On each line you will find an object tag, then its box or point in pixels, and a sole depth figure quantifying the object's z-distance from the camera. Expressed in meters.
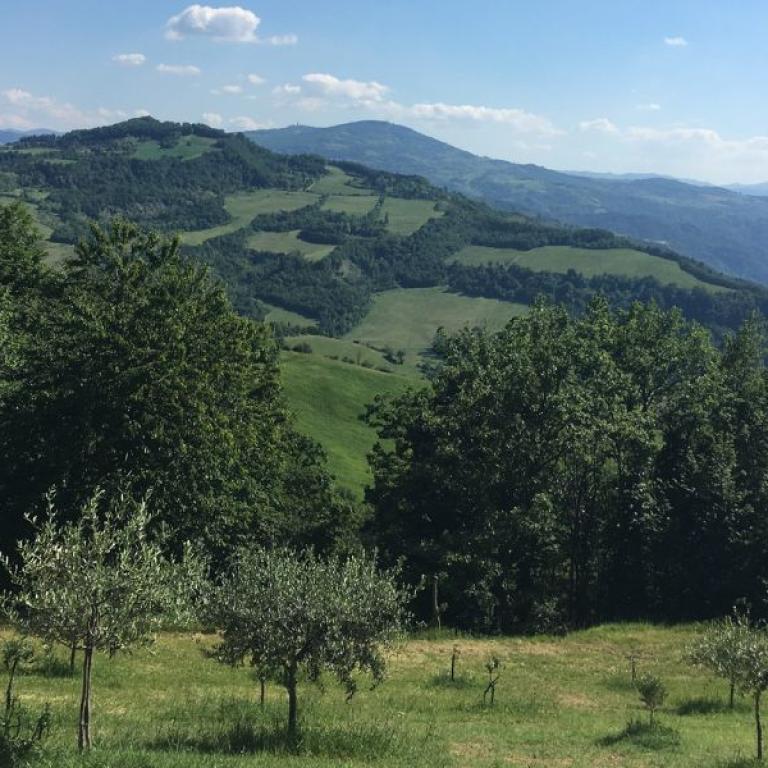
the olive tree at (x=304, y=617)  17.53
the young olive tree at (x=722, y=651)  21.00
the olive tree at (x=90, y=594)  14.62
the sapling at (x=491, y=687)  25.70
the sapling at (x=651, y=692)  24.00
